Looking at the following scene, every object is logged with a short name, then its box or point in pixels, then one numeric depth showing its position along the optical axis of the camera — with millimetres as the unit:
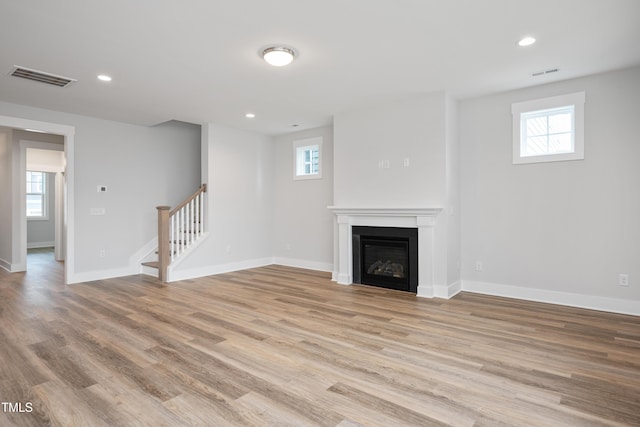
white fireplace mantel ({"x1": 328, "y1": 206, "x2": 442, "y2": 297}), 4766
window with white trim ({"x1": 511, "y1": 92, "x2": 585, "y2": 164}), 4203
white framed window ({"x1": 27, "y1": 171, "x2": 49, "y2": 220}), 10898
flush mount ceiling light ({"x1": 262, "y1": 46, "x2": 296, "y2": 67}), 3368
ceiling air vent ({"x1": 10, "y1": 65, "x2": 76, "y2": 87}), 3837
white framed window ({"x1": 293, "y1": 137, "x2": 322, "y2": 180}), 6809
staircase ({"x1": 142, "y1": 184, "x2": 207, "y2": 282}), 5785
